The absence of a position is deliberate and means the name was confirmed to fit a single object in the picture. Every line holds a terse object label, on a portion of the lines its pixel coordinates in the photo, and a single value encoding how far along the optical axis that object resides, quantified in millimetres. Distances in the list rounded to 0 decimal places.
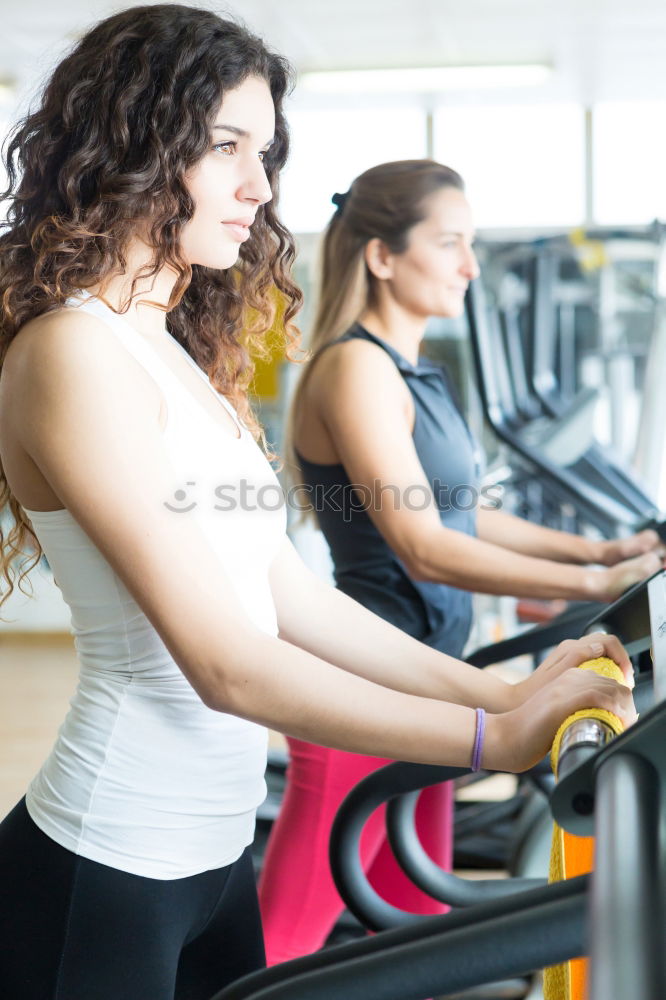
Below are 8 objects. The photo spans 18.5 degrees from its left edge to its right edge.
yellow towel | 1438
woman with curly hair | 1529
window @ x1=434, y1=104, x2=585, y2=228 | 8127
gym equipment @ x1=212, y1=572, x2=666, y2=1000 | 1102
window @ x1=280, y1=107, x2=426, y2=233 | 8122
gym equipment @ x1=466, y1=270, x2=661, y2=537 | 4297
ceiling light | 7516
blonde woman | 2223
